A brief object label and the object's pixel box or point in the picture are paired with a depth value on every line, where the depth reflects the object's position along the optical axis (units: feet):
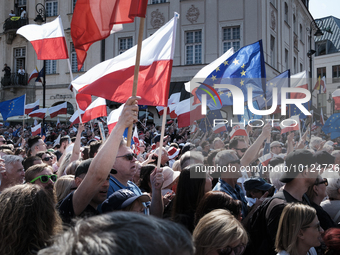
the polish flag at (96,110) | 25.14
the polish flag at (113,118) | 24.79
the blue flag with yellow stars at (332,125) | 15.89
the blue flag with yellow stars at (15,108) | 37.11
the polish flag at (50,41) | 23.84
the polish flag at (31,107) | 46.62
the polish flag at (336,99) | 16.59
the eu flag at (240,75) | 19.17
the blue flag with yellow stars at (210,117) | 24.53
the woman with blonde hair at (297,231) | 8.79
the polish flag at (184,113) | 30.12
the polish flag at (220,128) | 25.98
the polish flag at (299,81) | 22.38
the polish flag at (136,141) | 31.22
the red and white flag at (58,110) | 44.82
